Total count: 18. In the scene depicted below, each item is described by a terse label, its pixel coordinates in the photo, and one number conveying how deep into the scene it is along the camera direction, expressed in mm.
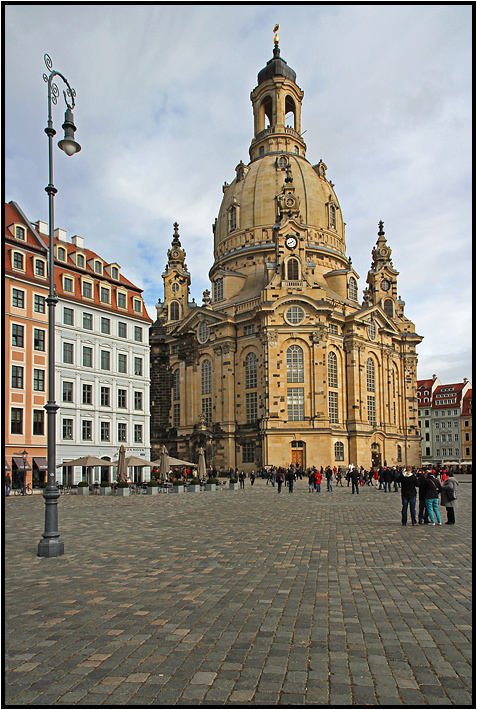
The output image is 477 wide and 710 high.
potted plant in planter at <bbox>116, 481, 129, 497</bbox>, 35238
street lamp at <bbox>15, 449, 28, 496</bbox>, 39719
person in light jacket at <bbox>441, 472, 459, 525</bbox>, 18719
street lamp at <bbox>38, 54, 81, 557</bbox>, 14047
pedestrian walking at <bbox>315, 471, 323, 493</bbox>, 38384
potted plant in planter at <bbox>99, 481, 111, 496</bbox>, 36831
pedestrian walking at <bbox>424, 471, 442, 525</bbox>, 18438
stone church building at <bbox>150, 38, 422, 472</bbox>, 63250
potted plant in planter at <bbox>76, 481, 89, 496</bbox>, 37625
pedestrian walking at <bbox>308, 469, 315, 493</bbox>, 38719
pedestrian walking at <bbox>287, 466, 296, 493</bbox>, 37906
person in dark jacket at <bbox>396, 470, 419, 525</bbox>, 18422
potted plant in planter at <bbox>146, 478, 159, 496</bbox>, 36719
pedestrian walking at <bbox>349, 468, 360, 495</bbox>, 37812
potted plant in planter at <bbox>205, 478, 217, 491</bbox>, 41531
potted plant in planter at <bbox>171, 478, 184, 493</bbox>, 38781
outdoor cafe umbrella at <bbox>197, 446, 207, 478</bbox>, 44906
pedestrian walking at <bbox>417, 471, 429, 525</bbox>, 18766
